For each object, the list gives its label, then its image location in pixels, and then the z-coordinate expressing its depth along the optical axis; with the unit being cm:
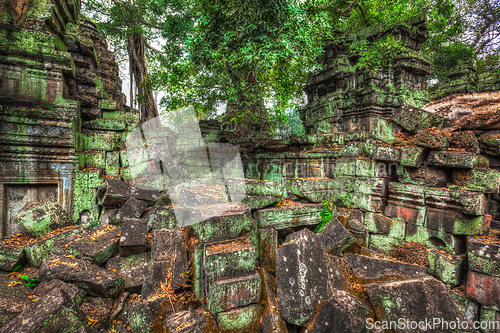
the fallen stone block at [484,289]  240
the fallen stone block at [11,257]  240
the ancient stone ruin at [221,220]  170
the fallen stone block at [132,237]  240
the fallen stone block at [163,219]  250
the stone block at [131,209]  284
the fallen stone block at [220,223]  189
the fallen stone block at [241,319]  170
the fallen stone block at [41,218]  289
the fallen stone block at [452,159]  297
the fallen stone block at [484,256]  243
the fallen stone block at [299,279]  163
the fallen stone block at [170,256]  204
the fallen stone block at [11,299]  179
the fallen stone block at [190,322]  158
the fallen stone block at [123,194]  301
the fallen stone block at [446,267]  272
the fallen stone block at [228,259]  174
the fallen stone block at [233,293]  169
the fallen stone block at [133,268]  223
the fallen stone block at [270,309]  162
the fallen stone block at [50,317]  156
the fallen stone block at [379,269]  201
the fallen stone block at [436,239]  299
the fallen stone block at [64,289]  195
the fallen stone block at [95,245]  232
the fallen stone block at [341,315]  139
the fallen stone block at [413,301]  154
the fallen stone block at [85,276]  203
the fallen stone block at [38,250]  246
